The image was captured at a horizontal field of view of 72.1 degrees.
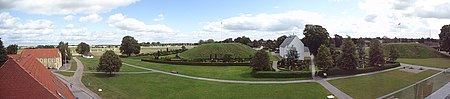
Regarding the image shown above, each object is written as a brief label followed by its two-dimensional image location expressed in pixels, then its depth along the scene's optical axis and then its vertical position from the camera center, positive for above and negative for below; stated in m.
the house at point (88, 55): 44.92 -0.86
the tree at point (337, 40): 39.57 +0.85
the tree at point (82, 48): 46.71 +0.18
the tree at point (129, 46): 50.19 +0.44
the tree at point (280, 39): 67.15 +1.69
